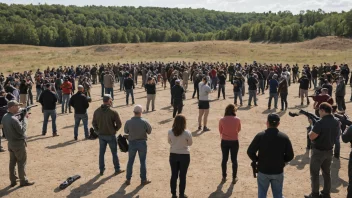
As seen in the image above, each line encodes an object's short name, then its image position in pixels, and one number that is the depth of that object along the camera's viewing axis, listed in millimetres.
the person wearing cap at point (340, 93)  15609
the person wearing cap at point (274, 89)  17219
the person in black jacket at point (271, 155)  5910
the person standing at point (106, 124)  9016
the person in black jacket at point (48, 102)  13062
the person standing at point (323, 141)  6977
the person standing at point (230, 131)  8125
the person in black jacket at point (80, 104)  12305
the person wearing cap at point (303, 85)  18047
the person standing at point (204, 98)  13383
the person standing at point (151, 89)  17125
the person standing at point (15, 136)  8180
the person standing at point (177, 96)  14958
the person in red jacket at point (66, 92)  16405
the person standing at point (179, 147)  7285
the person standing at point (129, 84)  18406
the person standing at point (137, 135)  8203
